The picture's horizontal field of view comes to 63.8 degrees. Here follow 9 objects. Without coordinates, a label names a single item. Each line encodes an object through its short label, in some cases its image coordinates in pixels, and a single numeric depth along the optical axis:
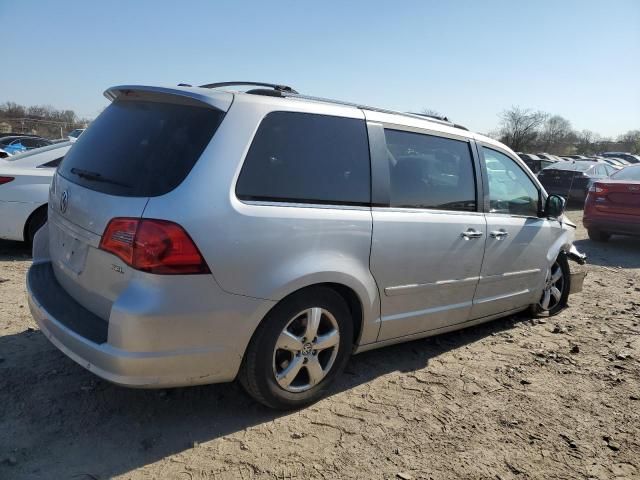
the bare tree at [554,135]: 67.94
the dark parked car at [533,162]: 25.33
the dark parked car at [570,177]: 15.14
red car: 8.76
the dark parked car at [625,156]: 36.86
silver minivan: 2.41
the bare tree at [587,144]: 69.81
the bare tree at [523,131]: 62.81
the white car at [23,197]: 5.79
